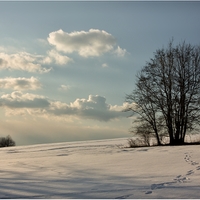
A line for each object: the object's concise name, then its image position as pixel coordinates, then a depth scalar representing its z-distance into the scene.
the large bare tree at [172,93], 21.16
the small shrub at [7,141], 72.56
